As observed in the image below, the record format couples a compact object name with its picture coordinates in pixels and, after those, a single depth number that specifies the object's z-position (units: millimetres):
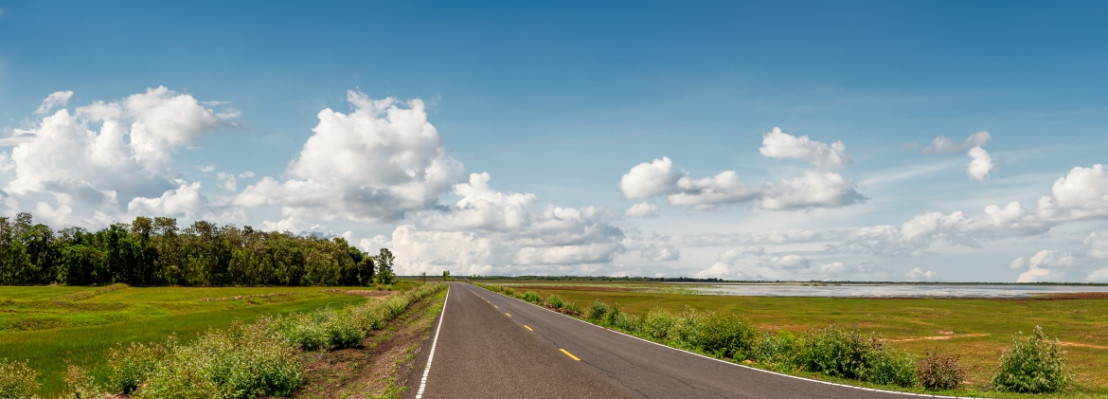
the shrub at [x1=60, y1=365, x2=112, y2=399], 11961
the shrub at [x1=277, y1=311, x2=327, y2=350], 21925
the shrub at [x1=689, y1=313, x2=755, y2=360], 20125
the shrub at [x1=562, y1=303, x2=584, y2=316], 47844
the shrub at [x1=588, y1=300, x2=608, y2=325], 37281
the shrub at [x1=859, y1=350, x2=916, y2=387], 14742
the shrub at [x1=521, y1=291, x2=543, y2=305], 63488
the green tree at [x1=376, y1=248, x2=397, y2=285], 157425
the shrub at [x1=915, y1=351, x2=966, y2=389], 14195
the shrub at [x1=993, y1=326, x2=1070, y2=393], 13680
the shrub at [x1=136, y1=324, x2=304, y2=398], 12336
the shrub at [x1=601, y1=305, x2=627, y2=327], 32825
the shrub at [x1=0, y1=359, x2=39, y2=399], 11867
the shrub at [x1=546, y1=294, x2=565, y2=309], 53250
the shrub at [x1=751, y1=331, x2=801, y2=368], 17562
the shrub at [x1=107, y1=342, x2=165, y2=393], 15188
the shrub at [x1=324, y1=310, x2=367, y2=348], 23328
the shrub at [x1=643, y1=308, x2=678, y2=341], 26412
